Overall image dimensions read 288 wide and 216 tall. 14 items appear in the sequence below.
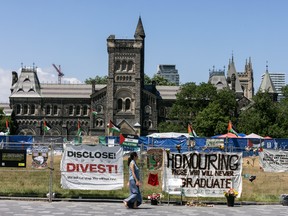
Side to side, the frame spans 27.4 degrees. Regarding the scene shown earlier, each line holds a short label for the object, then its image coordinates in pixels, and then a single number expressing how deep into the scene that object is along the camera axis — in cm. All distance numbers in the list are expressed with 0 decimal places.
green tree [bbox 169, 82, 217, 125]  9475
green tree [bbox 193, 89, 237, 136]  8525
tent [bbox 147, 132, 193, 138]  6067
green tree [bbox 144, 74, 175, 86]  13127
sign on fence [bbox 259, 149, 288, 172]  2275
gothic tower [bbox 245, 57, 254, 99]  15338
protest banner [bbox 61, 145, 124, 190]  2027
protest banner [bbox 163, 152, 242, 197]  2019
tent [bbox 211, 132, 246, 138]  5079
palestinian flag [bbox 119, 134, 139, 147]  3662
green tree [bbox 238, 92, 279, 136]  7362
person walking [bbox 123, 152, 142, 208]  1821
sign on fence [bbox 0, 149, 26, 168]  2069
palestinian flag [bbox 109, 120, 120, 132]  5326
